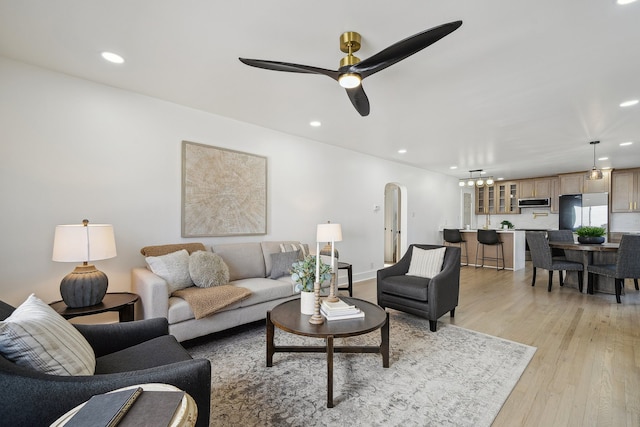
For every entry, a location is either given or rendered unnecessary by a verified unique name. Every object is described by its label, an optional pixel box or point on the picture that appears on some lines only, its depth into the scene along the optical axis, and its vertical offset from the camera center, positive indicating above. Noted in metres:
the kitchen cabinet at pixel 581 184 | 6.84 +0.75
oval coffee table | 1.85 -0.80
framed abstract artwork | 3.28 +0.23
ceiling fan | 1.56 +0.94
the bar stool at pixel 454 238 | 7.10 -0.63
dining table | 4.42 -0.71
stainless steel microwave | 7.84 +0.32
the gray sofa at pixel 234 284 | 2.37 -0.80
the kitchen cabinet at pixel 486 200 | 8.94 +0.41
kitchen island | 6.58 -0.86
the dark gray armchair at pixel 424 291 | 2.95 -0.85
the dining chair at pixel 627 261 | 3.87 -0.63
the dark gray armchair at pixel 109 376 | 0.91 -0.67
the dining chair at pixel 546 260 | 4.59 -0.78
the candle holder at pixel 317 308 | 2.03 -0.69
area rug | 1.70 -1.22
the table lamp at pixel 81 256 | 2.16 -0.36
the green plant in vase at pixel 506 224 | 7.78 -0.30
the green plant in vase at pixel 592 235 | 4.66 -0.34
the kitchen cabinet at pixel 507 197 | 8.52 +0.49
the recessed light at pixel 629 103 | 2.97 +1.18
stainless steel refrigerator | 6.78 +0.07
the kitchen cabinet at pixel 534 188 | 7.90 +0.73
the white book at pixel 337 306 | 2.13 -0.72
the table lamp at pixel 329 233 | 2.49 -0.19
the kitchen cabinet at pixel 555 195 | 7.65 +0.50
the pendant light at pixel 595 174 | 4.82 +0.67
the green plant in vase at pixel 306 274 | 2.21 -0.49
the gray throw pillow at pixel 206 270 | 2.75 -0.59
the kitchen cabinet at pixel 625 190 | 6.51 +0.55
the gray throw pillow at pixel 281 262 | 3.46 -0.63
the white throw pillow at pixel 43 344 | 1.01 -0.52
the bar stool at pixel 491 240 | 6.53 -0.62
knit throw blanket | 2.46 -0.78
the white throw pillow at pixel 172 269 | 2.65 -0.56
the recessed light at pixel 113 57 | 2.26 +1.22
